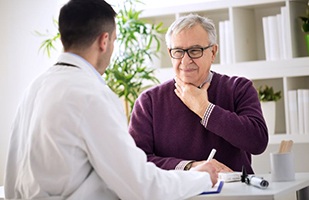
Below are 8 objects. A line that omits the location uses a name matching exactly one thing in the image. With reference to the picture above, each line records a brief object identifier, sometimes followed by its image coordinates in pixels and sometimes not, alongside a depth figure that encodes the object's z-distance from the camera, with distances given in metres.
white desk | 2.08
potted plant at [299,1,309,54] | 4.05
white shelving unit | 4.07
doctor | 1.85
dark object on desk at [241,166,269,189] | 2.22
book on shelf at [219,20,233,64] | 4.26
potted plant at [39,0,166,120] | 4.31
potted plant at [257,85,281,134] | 4.11
